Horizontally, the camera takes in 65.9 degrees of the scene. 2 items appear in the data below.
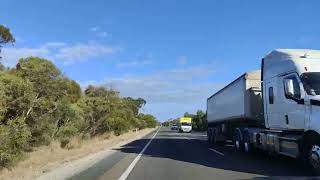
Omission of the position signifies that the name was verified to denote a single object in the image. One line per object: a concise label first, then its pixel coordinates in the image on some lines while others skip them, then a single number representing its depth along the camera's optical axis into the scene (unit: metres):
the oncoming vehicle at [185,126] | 40.15
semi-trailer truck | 7.30
